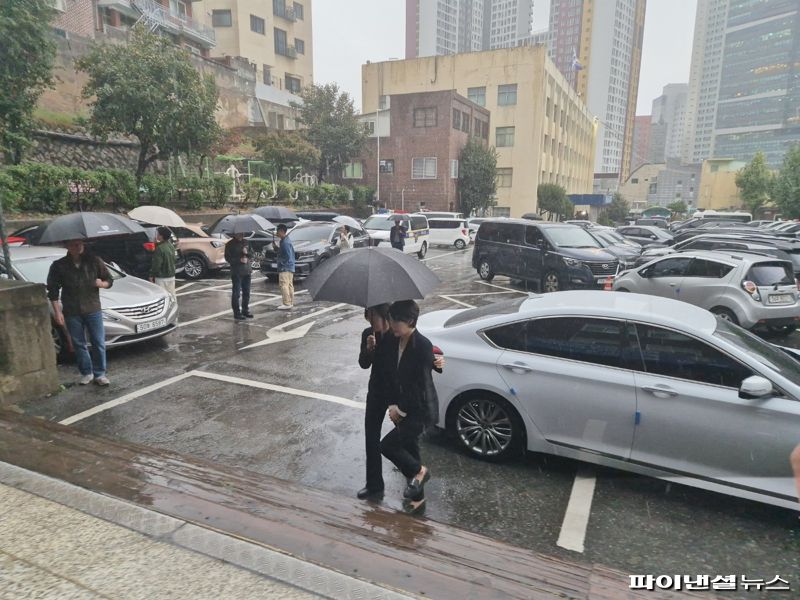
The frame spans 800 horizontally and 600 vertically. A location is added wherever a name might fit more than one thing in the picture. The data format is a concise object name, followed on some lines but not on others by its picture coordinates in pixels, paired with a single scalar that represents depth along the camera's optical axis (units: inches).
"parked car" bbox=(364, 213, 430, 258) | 818.2
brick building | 1600.6
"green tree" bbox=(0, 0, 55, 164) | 552.1
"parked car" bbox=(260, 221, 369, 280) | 537.3
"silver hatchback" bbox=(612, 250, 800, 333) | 339.6
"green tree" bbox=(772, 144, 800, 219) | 1503.4
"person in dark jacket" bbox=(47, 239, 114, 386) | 228.8
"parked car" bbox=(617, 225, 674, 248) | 941.6
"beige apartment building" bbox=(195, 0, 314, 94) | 1926.7
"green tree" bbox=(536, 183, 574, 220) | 2122.3
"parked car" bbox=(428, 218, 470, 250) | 1076.5
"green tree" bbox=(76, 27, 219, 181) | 703.1
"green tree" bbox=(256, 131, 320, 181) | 1159.0
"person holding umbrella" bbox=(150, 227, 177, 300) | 347.6
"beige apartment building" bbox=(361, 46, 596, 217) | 1995.6
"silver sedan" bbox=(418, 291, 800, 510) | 144.7
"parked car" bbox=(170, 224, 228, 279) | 569.3
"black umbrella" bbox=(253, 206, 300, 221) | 712.4
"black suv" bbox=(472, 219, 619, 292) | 489.4
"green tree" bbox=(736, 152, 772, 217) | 2181.3
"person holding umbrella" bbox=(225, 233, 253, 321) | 374.0
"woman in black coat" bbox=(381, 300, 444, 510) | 141.9
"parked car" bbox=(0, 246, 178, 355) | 276.5
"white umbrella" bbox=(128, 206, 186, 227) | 350.9
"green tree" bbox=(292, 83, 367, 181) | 1387.8
